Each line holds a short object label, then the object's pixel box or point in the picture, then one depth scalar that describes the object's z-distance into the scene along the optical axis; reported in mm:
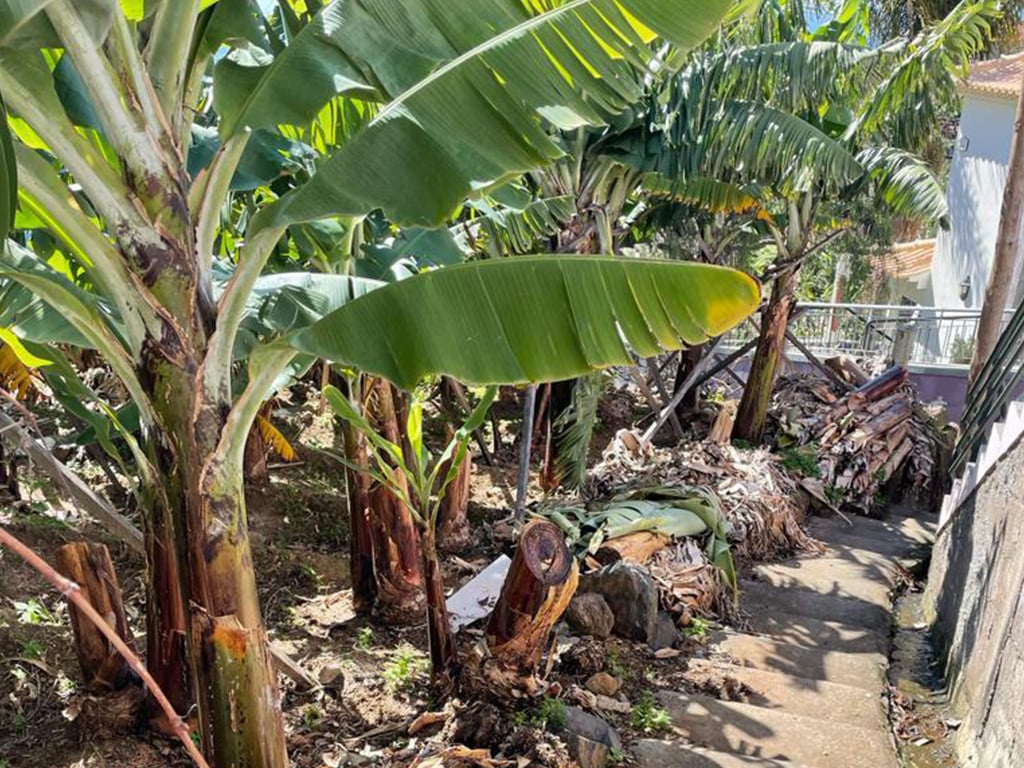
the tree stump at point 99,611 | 3152
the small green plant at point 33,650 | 3680
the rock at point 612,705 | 3941
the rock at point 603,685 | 4078
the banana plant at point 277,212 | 2164
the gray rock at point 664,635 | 4809
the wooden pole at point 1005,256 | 7086
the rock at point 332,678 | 3887
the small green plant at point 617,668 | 4285
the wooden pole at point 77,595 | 1021
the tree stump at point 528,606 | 3537
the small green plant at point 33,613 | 4039
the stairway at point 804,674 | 3742
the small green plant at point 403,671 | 3930
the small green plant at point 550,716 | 3395
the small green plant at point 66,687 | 3547
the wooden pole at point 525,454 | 5965
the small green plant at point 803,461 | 8977
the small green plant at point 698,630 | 5090
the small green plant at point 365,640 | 4477
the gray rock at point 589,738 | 3279
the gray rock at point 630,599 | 4770
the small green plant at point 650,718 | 3852
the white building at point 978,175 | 14445
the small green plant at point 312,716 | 3584
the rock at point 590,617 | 4652
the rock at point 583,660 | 4191
